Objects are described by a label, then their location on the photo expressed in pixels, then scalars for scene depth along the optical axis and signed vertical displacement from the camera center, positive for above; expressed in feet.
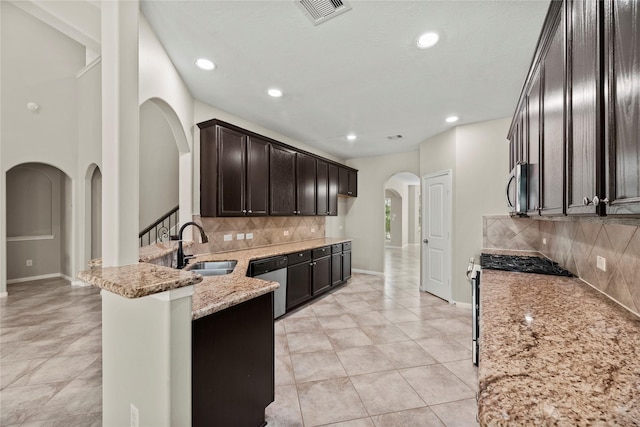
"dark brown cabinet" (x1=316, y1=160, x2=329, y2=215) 16.08 +1.68
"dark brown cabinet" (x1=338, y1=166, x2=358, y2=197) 18.42 +2.39
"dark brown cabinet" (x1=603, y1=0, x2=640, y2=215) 2.29 +0.99
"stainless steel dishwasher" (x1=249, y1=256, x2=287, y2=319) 10.25 -2.38
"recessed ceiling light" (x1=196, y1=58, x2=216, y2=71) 7.84 +4.62
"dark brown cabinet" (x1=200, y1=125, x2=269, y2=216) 10.02 +1.71
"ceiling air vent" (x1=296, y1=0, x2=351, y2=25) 5.63 +4.53
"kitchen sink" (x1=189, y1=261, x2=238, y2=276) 8.85 -1.78
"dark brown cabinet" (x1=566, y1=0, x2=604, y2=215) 2.85 +1.23
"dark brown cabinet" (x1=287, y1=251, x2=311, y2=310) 12.14 -3.10
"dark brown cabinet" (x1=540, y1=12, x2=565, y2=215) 4.02 +1.44
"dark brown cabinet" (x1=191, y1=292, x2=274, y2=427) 4.20 -2.69
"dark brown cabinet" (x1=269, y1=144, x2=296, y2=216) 12.59 +1.68
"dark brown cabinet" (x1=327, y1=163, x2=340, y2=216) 17.31 +1.66
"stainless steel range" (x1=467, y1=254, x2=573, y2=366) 7.02 -1.58
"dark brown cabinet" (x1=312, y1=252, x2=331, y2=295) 13.97 -3.28
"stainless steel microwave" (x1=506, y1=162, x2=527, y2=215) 6.06 +0.60
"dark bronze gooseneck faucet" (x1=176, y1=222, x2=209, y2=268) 6.66 -0.96
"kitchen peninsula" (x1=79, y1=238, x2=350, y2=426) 3.68 -2.03
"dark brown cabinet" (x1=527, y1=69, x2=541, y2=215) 5.34 +1.44
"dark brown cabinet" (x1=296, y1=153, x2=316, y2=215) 14.37 +1.72
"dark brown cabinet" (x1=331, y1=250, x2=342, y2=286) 15.59 -3.25
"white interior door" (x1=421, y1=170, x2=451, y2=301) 13.94 -1.17
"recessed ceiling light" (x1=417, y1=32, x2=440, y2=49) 6.63 +4.47
